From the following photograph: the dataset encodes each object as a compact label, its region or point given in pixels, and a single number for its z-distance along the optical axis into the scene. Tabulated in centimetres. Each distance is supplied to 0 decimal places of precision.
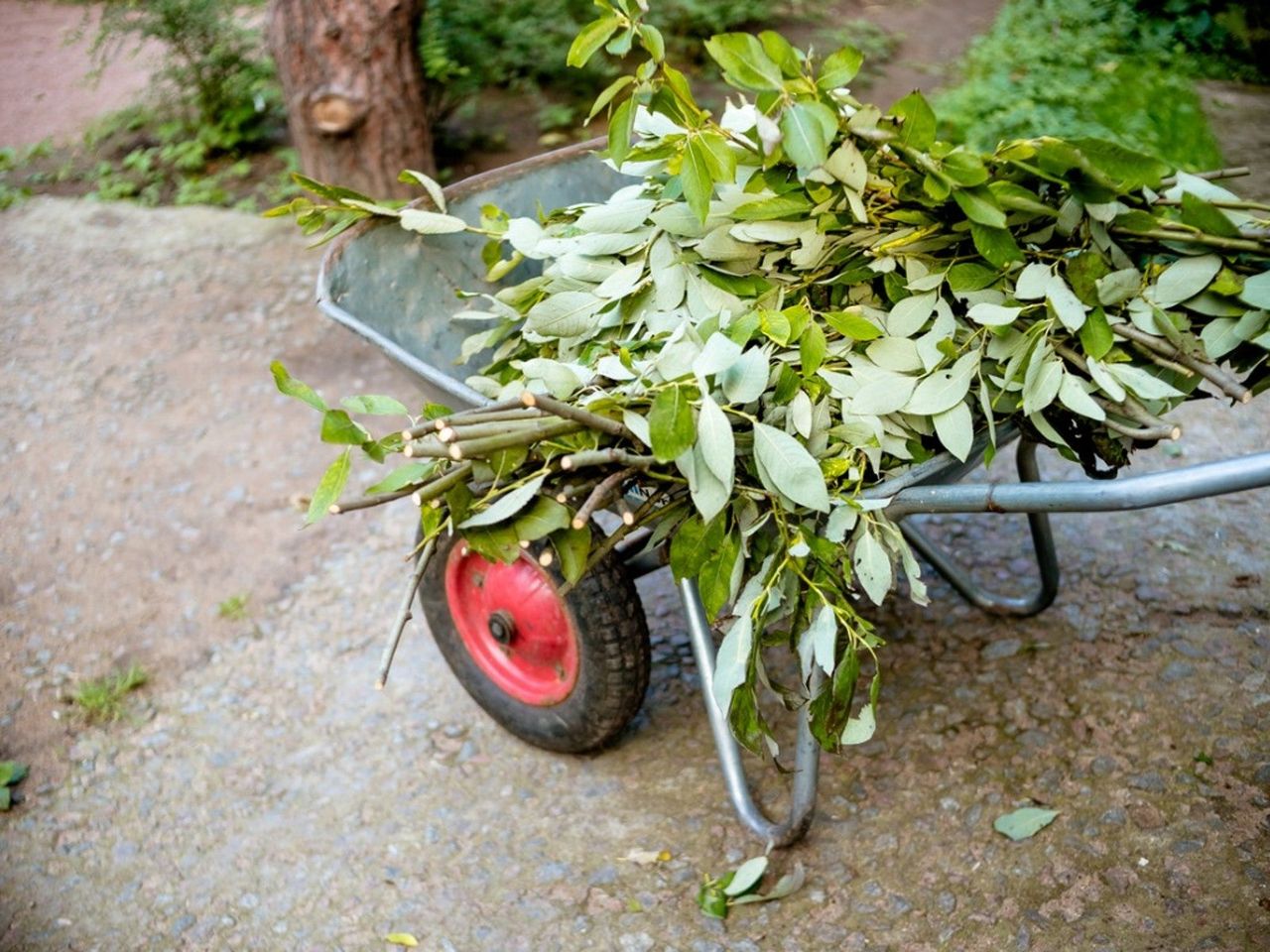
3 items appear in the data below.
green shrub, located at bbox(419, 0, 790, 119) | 466
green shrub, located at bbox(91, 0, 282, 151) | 475
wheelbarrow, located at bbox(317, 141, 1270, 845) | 196
